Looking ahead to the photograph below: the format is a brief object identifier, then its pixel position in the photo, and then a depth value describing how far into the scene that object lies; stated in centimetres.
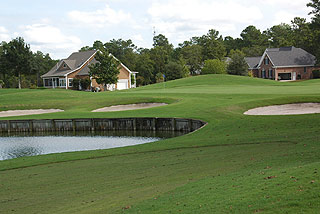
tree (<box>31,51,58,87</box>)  10844
